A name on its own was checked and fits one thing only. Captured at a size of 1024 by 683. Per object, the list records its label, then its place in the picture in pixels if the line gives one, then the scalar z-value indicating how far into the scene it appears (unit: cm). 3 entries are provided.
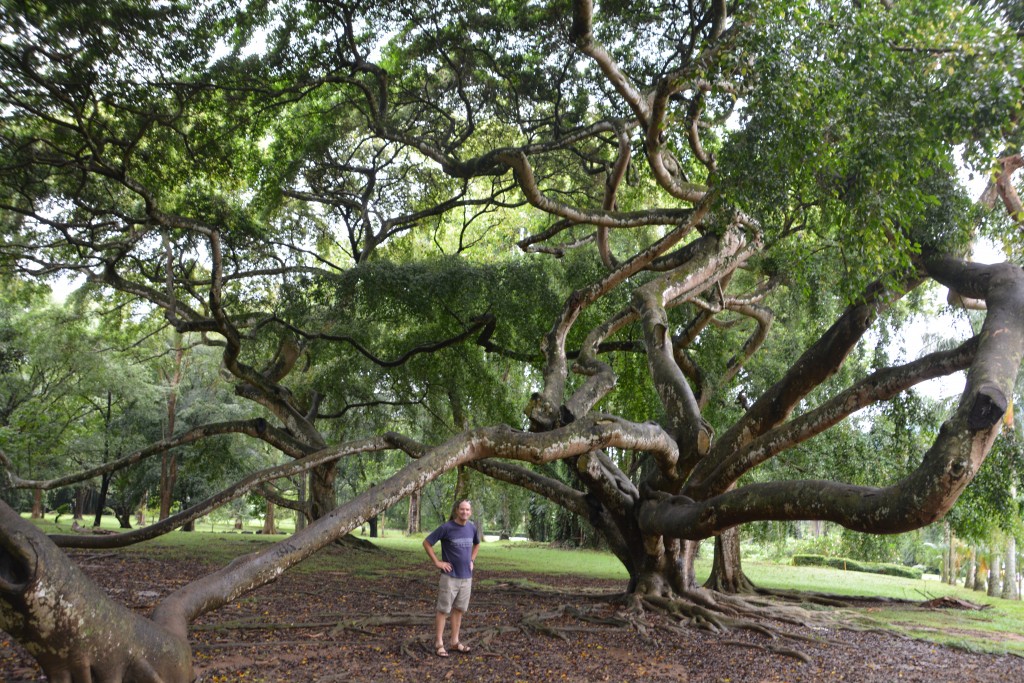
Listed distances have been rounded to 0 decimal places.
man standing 703
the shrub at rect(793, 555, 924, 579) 2717
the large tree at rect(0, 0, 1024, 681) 652
